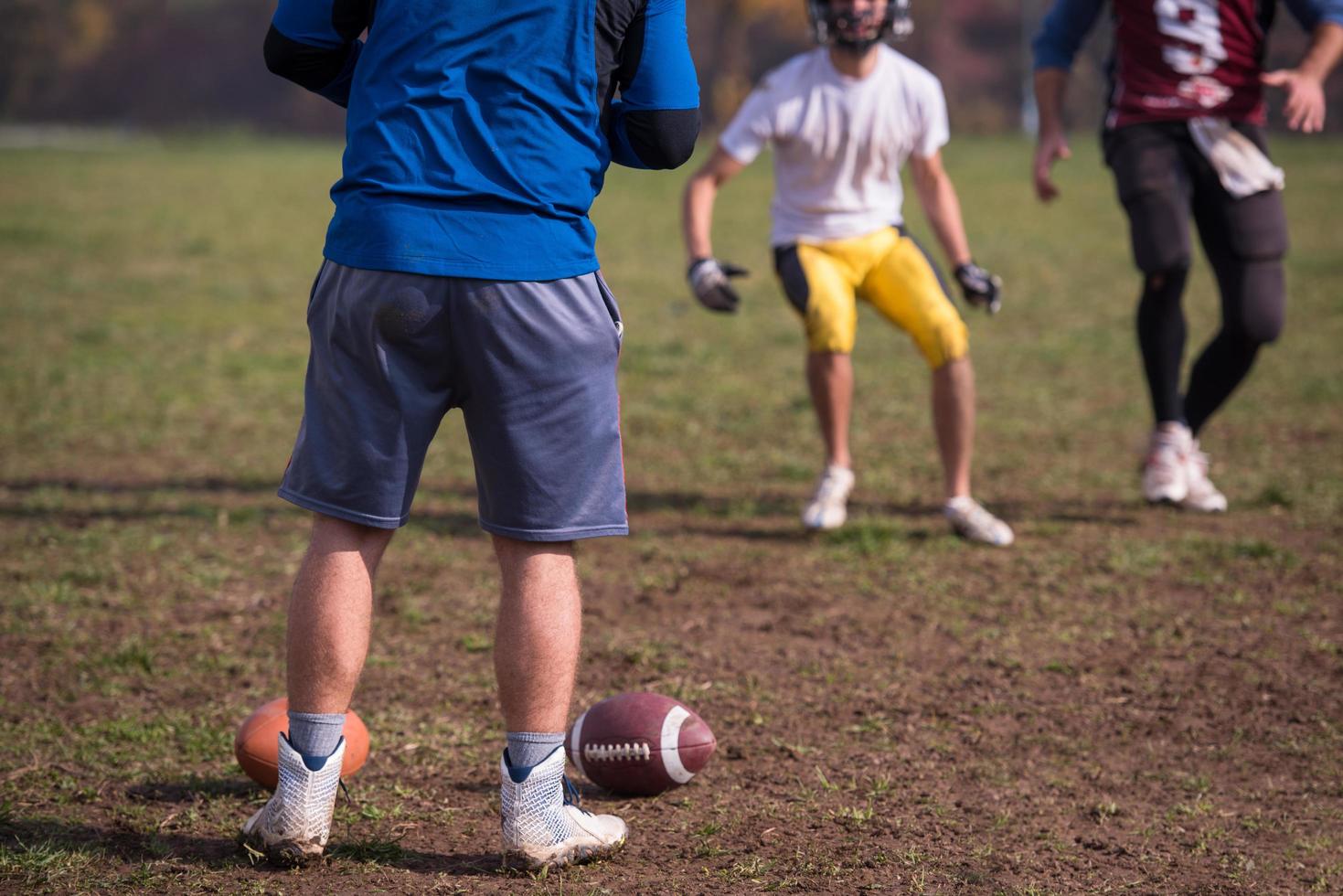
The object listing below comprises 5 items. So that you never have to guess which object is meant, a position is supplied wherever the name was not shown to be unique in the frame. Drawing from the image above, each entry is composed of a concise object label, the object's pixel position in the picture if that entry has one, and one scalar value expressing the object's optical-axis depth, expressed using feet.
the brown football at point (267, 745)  23.18
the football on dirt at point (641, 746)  23.67
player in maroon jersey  38.93
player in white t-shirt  38.37
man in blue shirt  19.36
